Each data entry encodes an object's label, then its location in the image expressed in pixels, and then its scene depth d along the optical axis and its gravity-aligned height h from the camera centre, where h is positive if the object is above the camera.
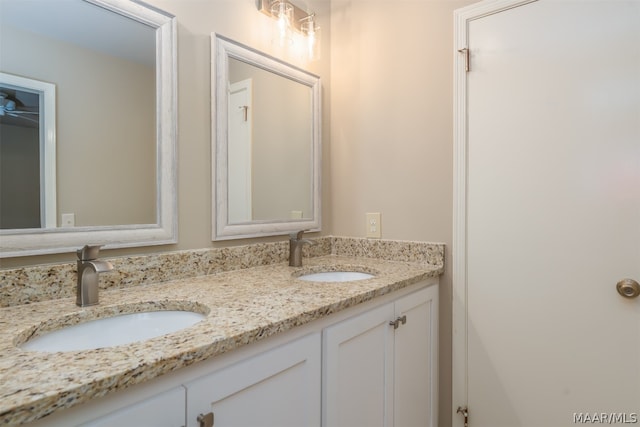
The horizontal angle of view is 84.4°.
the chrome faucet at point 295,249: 1.53 -0.18
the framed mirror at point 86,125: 0.91 +0.24
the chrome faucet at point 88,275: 0.90 -0.18
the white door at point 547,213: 1.17 -0.02
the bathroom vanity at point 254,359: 0.55 -0.31
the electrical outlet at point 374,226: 1.74 -0.10
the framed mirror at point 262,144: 1.36 +0.28
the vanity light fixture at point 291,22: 1.53 +0.85
